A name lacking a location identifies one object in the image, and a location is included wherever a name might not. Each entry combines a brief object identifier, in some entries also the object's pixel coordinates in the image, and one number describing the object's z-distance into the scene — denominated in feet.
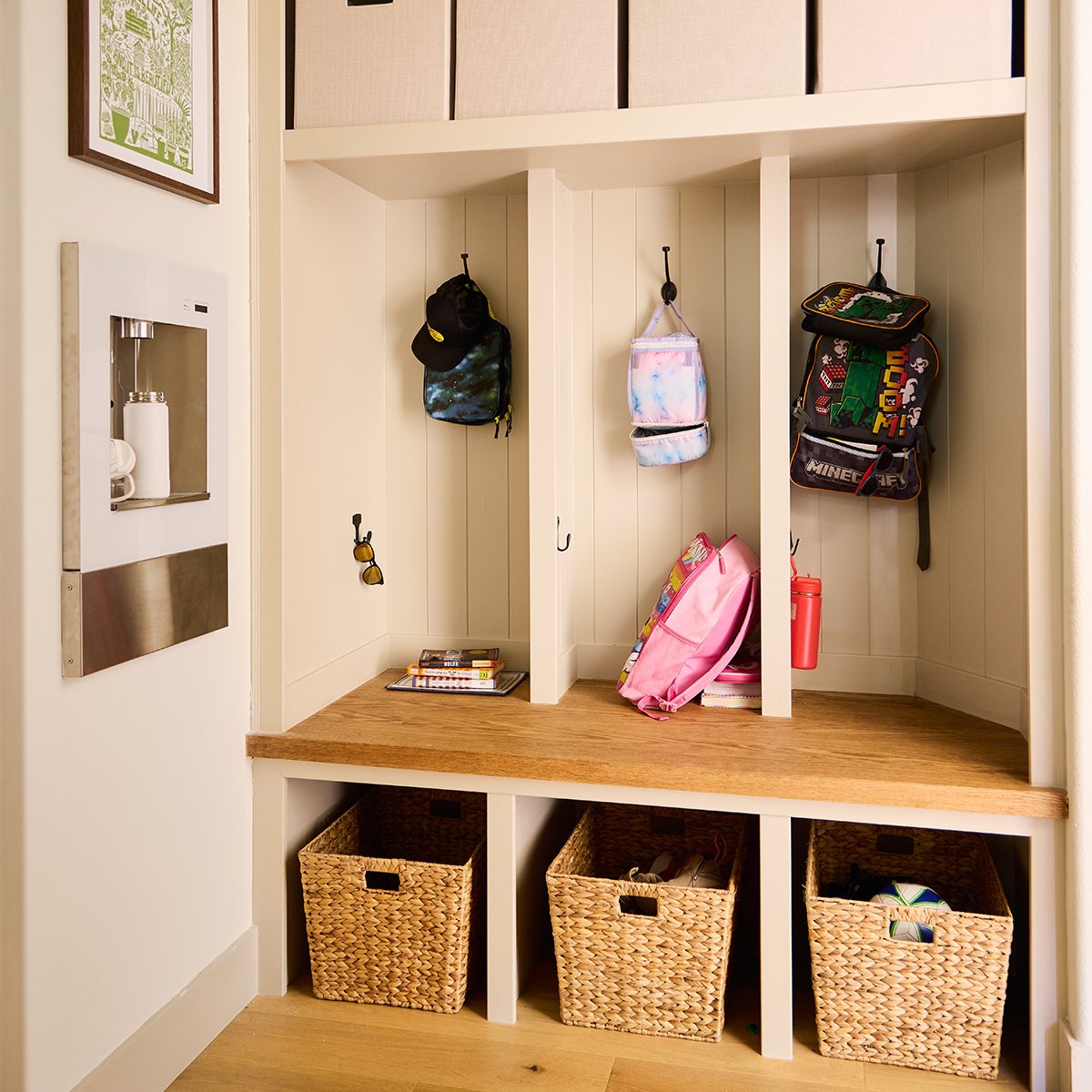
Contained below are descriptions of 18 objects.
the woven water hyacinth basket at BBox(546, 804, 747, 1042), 7.39
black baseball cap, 9.14
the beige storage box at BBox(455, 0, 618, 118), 7.63
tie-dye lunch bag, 8.86
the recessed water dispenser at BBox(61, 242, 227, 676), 5.92
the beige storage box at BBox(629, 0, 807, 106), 7.34
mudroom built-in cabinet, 7.22
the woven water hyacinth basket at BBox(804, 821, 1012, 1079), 7.00
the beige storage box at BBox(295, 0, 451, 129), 7.84
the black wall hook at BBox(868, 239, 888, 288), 8.84
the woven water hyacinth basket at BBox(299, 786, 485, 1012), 7.79
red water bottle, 8.74
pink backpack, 8.52
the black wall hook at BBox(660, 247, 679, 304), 9.24
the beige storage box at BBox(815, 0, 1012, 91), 6.96
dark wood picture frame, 5.84
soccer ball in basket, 7.25
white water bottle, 6.51
